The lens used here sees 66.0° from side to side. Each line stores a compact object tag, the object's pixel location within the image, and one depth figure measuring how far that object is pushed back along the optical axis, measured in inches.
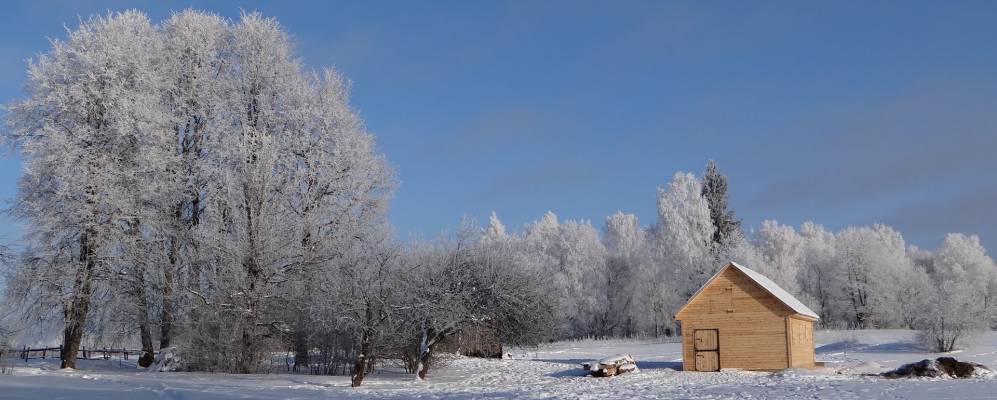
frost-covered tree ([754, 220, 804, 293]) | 2965.1
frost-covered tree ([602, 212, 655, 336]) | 2768.2
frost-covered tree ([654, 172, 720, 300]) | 2235.5
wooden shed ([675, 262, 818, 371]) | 1195.3
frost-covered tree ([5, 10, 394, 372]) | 1051.3
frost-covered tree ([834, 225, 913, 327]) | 2706.7
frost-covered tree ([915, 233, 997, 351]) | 1595.7
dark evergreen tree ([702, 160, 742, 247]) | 2331.4
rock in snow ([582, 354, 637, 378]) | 1156.5
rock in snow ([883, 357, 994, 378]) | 1041.5
